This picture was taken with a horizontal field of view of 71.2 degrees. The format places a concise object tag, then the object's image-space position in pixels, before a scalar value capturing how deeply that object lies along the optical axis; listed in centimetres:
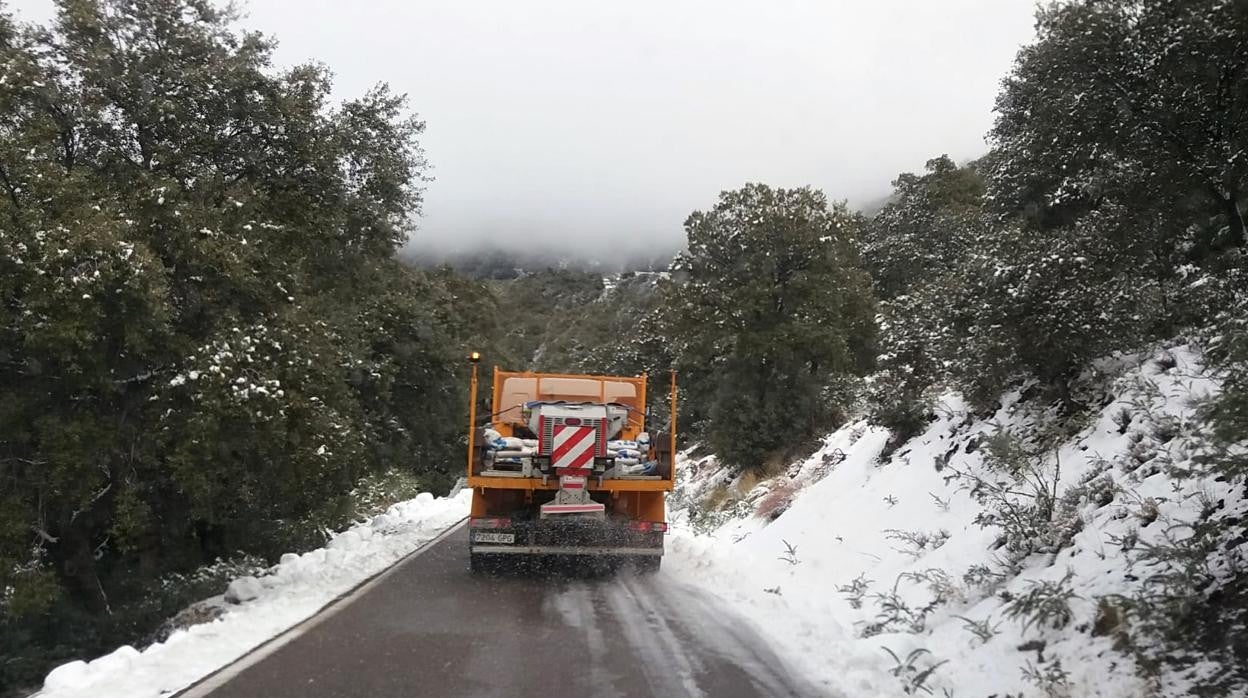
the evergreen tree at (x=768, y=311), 2358
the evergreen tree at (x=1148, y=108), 757
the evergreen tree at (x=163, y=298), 1037
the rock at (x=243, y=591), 985
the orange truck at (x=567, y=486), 1112
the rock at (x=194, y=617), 921
